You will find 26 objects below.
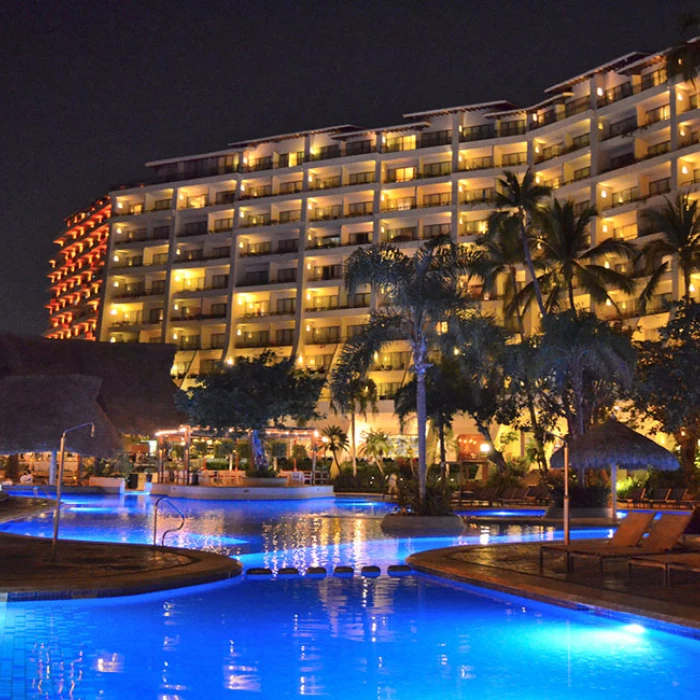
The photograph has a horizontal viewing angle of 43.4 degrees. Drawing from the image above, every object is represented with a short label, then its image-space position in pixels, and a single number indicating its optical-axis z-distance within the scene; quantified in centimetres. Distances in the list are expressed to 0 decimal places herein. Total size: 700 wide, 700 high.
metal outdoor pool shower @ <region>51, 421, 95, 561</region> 1303
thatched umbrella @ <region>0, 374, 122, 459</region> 3844
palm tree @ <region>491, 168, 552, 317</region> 3919
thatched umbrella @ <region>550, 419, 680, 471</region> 2345
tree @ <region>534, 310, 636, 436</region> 2764
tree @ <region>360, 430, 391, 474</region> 5259
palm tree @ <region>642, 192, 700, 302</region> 3959
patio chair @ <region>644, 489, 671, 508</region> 3097
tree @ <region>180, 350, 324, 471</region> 4206
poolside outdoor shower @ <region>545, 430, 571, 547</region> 1426
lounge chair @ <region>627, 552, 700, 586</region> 1139
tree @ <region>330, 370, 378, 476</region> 2294
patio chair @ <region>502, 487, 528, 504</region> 3222
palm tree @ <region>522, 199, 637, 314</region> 3862
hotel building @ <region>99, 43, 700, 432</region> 5731
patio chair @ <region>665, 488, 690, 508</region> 3056
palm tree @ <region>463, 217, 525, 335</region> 3916
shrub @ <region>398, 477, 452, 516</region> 2158
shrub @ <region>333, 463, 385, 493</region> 4503
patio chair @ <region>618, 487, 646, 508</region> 3167
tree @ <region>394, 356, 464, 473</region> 3897
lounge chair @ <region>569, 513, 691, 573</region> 1284
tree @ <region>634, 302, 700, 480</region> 2878
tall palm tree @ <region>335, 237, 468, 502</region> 2223
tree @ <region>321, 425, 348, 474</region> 5334
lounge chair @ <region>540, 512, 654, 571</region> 1364
